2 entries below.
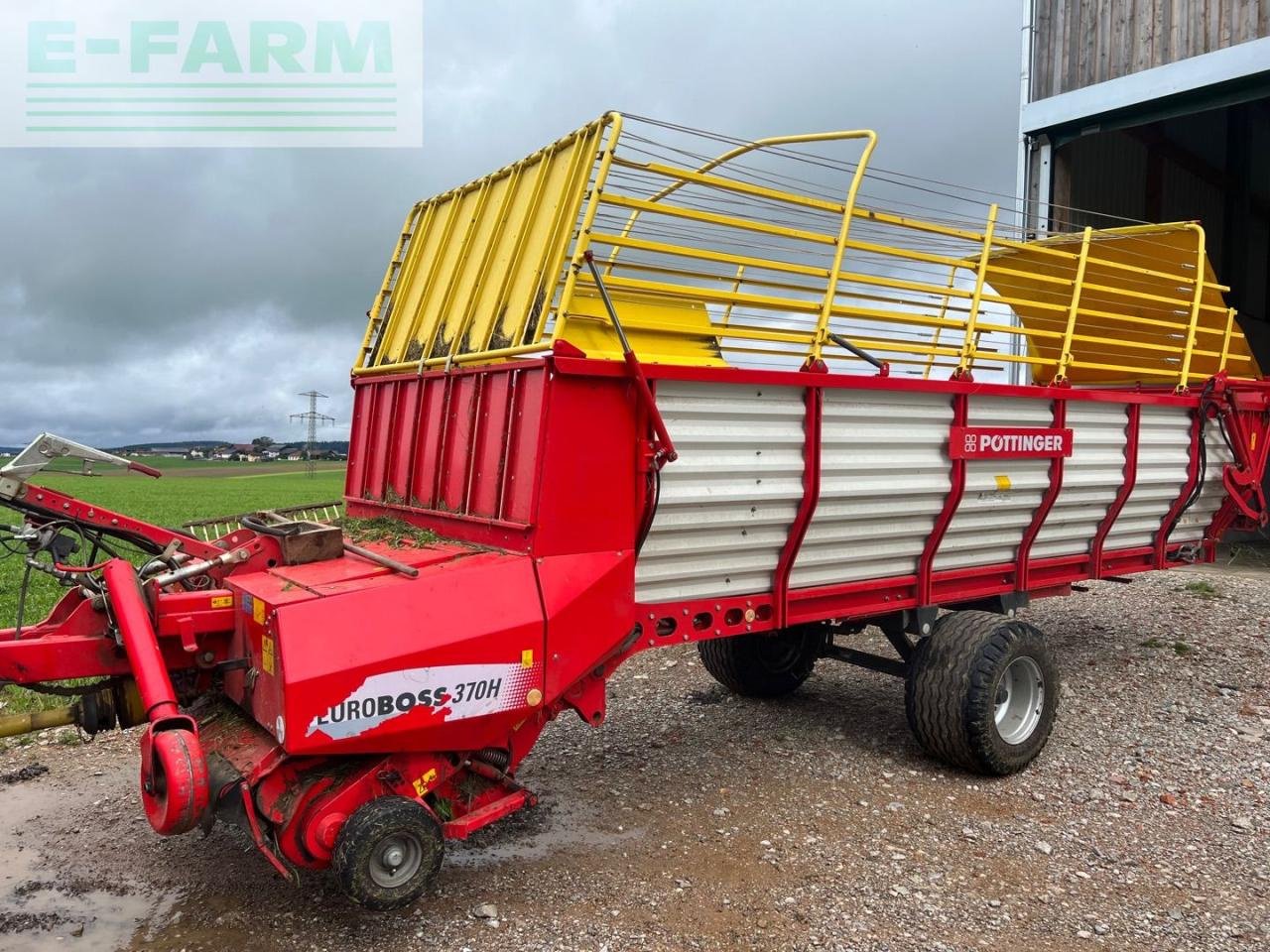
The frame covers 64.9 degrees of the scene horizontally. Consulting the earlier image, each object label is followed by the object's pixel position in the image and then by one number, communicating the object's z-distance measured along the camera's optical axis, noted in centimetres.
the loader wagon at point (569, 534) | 334
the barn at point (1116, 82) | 912
